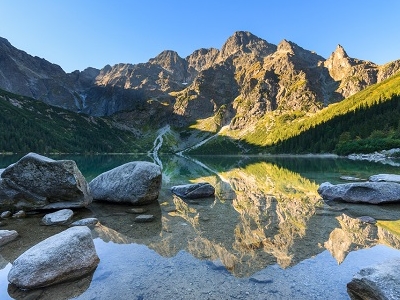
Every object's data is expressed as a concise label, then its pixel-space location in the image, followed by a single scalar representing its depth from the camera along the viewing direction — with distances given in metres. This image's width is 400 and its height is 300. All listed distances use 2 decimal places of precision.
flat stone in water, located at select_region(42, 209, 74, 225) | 14.31
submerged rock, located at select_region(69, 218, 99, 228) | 13.99
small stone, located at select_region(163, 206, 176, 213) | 17.56
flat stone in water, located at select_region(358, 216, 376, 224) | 13.69
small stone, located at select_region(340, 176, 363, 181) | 30.41
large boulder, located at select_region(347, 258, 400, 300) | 5.90
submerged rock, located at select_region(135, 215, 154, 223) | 14.88
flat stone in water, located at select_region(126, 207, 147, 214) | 17.20
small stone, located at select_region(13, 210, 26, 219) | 16.06
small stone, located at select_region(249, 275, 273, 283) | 7.68
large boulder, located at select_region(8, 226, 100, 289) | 7.69
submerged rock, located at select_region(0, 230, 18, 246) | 11.36
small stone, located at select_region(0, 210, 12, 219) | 15.96
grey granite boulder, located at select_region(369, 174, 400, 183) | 22.88
